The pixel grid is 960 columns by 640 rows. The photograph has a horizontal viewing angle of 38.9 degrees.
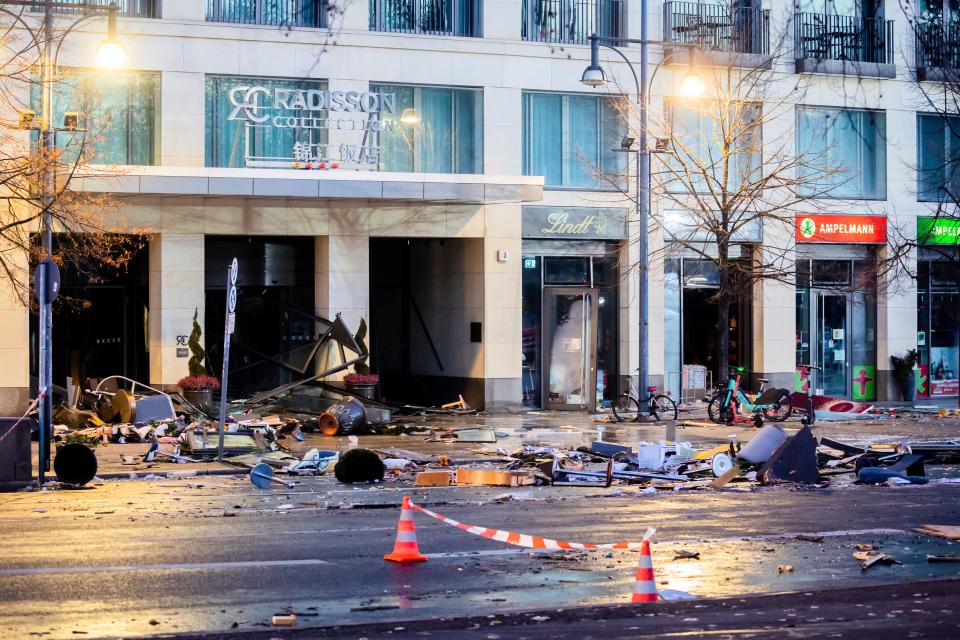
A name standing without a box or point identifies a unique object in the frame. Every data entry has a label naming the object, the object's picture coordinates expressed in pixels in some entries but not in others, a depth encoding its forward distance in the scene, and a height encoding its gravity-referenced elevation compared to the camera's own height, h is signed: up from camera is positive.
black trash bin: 16.77 -1.37
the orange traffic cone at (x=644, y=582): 9.26 -1.60
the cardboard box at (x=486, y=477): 17.89 -1.70
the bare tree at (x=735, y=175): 31.58 +4.33
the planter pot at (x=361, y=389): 29.84 -0.89
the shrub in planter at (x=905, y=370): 36.88 -0.62
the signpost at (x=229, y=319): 20.17 +0.45
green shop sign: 36.59 +3.19
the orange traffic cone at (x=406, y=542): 11.44 -1.64
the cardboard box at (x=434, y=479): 17.81 -1.72
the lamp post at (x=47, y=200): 18.31 +2.43
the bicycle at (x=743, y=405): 29.23 -1.24
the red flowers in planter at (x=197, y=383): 28.50 -0.72
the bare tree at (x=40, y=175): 22.89 +3.03
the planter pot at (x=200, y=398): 28.36 -1.03
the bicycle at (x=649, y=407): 30.11 -1.35
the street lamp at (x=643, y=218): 29.75 +2.86
